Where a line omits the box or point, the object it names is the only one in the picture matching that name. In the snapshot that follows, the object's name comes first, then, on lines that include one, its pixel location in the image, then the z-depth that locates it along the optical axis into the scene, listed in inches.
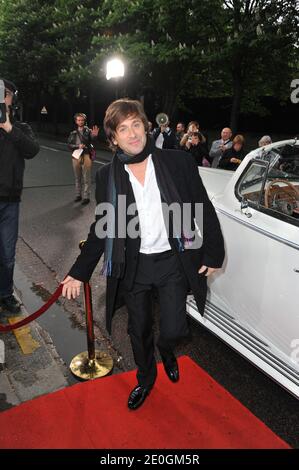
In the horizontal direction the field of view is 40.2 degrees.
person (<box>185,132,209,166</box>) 319.6
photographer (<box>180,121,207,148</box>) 324.2
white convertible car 103.7
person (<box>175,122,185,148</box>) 428.1
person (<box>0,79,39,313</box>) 137.6
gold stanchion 124.5
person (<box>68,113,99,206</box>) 336.8
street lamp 582.9
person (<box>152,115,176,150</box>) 358.2
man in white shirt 95.2
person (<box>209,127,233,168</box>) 311.7
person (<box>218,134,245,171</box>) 289.6
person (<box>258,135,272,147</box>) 323.2
